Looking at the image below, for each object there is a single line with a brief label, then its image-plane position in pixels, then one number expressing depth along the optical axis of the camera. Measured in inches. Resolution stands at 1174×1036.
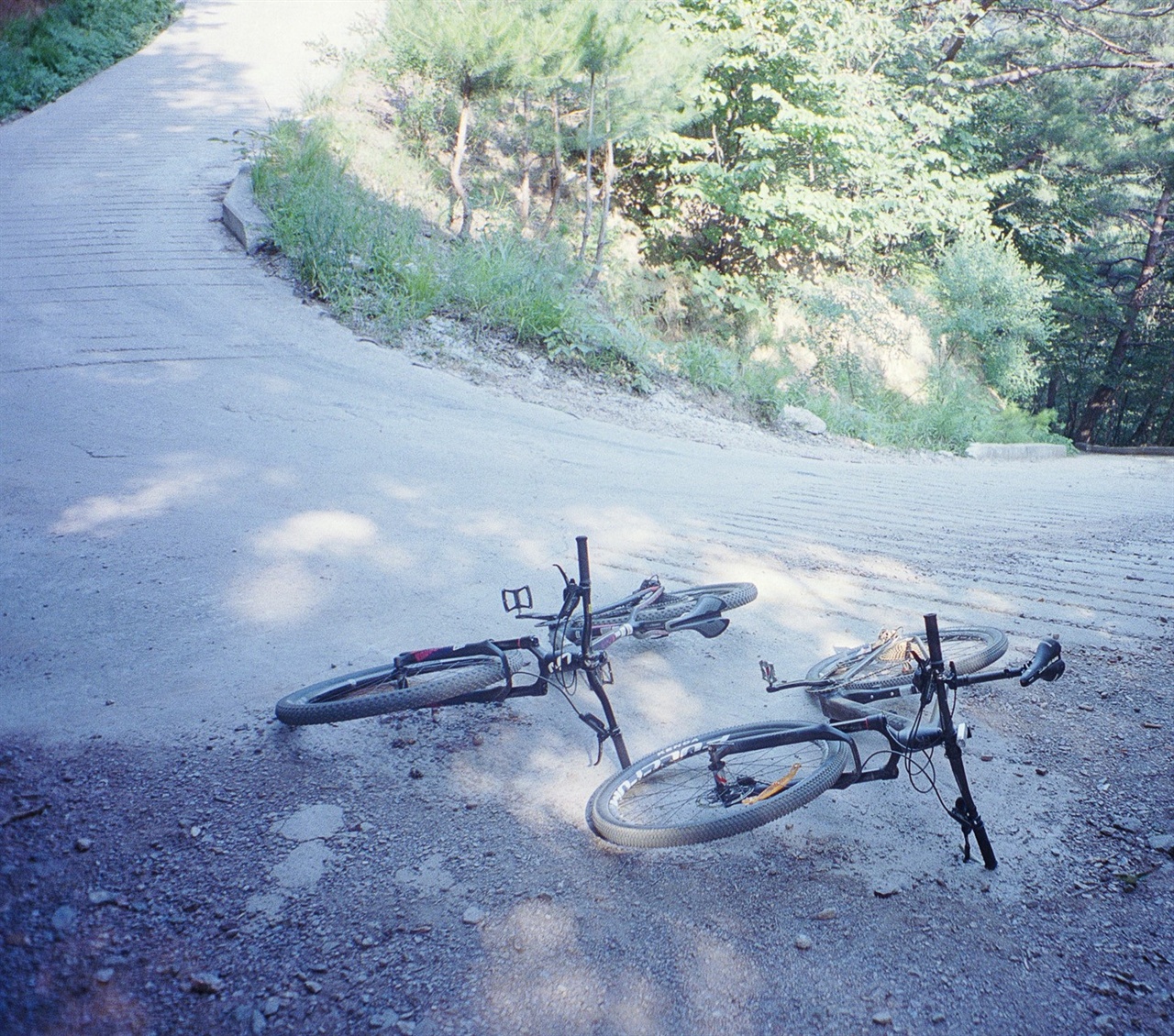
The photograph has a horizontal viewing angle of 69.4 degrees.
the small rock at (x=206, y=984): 91.1
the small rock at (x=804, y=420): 528.1
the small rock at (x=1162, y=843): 117.2
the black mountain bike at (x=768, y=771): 111.1
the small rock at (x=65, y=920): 95.7
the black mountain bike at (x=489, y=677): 133.3
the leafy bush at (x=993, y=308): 738.2
